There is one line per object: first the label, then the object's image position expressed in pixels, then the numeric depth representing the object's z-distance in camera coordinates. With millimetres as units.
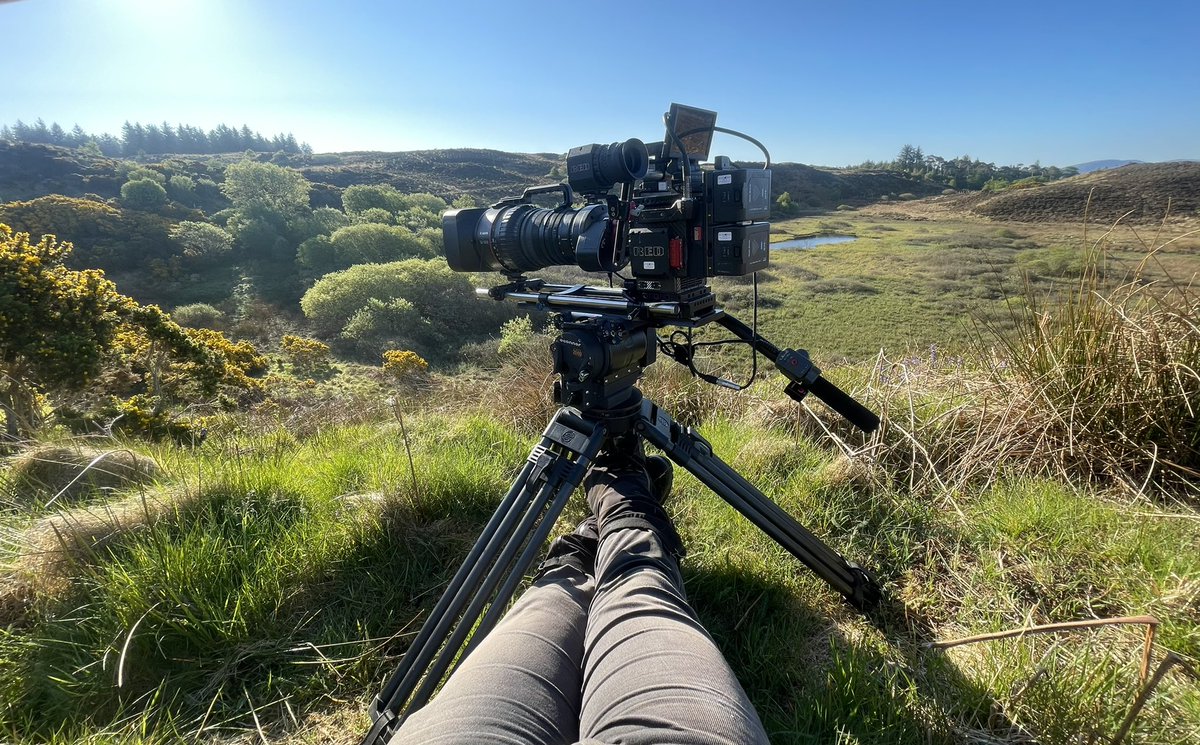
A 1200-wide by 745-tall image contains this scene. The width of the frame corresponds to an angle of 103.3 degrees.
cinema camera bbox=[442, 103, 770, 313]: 1350
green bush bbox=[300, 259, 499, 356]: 13367
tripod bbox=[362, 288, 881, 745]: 1291
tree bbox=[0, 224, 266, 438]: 4105
